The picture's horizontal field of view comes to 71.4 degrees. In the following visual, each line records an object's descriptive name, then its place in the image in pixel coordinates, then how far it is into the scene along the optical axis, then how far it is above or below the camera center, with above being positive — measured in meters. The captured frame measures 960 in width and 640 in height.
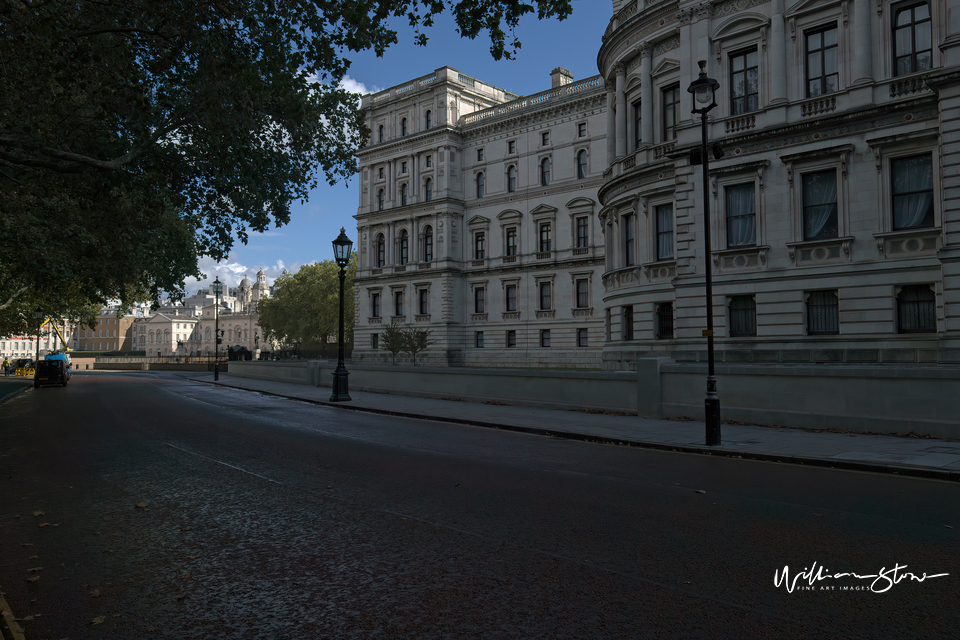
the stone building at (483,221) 53.62 +10.83
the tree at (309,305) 86.31 +5.11
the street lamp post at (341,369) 22.69 -0.94
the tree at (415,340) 56.94 +0.15
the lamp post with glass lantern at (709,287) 12.08 +1.04
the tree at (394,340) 57.34 +0.17
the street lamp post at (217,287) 45.41 +3.99
